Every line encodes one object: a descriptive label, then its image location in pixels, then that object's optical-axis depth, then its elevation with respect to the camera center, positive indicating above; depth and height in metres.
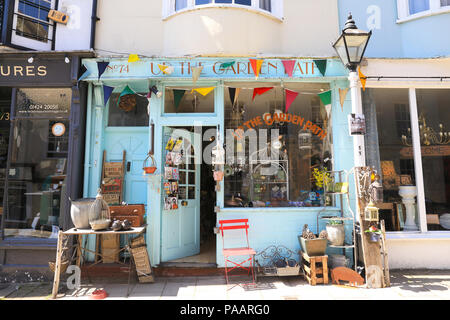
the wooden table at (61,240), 4.18 -0.79
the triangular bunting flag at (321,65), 5.37 +2.24
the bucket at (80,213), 4.31 -0.40
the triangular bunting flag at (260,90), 5.60 +1.86
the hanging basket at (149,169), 5.19 +0.30
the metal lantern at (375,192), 4.61 -0.13
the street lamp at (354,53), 4.50 +2.14
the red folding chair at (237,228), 4.99 -0.84
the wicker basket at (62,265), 4.55 -1.29
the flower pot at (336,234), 4.81 -0.84
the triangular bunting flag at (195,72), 5.16 +2.04
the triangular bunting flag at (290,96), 5.59 +1.74
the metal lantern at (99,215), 4.23 -0.43
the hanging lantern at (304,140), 5.81 +0.91
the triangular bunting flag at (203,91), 5.43 +1.80
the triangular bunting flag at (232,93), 5.62 +1.81
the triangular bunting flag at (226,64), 5.32 +2.25
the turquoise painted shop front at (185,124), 5.25 +1.12
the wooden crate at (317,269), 4.62 -1.38
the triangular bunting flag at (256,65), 5.28 +2.22
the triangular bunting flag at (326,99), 5.62 +1.69
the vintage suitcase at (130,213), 4.89 -0.47
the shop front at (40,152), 5.25 +0.69
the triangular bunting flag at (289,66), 5.36 +2.22
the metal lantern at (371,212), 4.53 -0.44
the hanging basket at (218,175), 5.23 +0.19
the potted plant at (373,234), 4.53 -0.79
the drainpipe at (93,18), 5.89 +3.46
